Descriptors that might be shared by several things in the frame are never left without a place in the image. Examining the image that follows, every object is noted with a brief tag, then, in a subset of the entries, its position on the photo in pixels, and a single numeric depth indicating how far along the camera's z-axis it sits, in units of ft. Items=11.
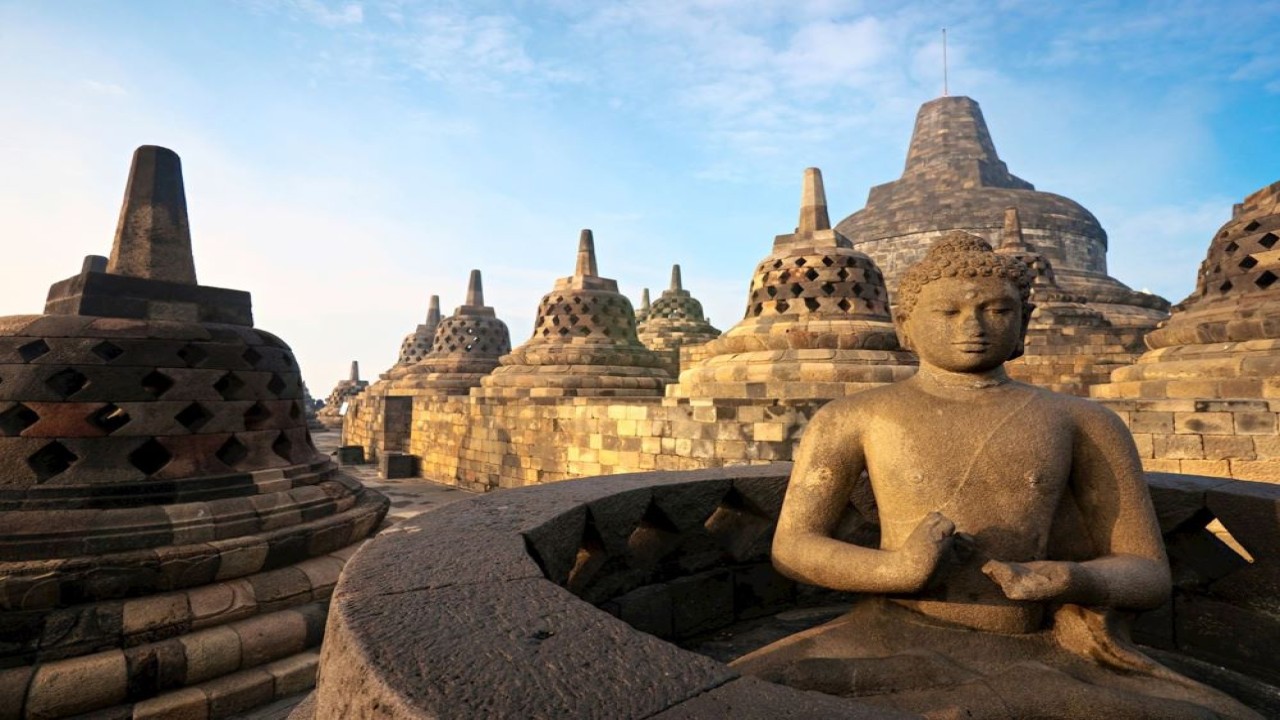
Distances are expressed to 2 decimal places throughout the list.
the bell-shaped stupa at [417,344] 72.33
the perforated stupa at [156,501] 8.57
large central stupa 74.02
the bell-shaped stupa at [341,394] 90.38
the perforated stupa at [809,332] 23.03
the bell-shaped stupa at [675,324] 66.28
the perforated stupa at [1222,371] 15.29
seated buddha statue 5.11
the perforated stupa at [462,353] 52.90
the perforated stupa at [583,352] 36.09
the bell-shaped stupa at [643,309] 79.25
